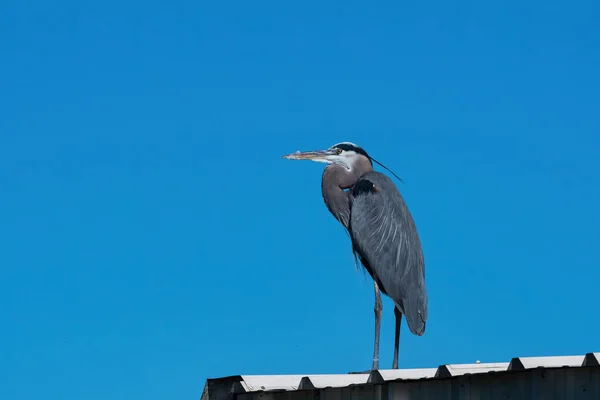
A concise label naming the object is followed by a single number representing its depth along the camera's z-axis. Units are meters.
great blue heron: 27.11
